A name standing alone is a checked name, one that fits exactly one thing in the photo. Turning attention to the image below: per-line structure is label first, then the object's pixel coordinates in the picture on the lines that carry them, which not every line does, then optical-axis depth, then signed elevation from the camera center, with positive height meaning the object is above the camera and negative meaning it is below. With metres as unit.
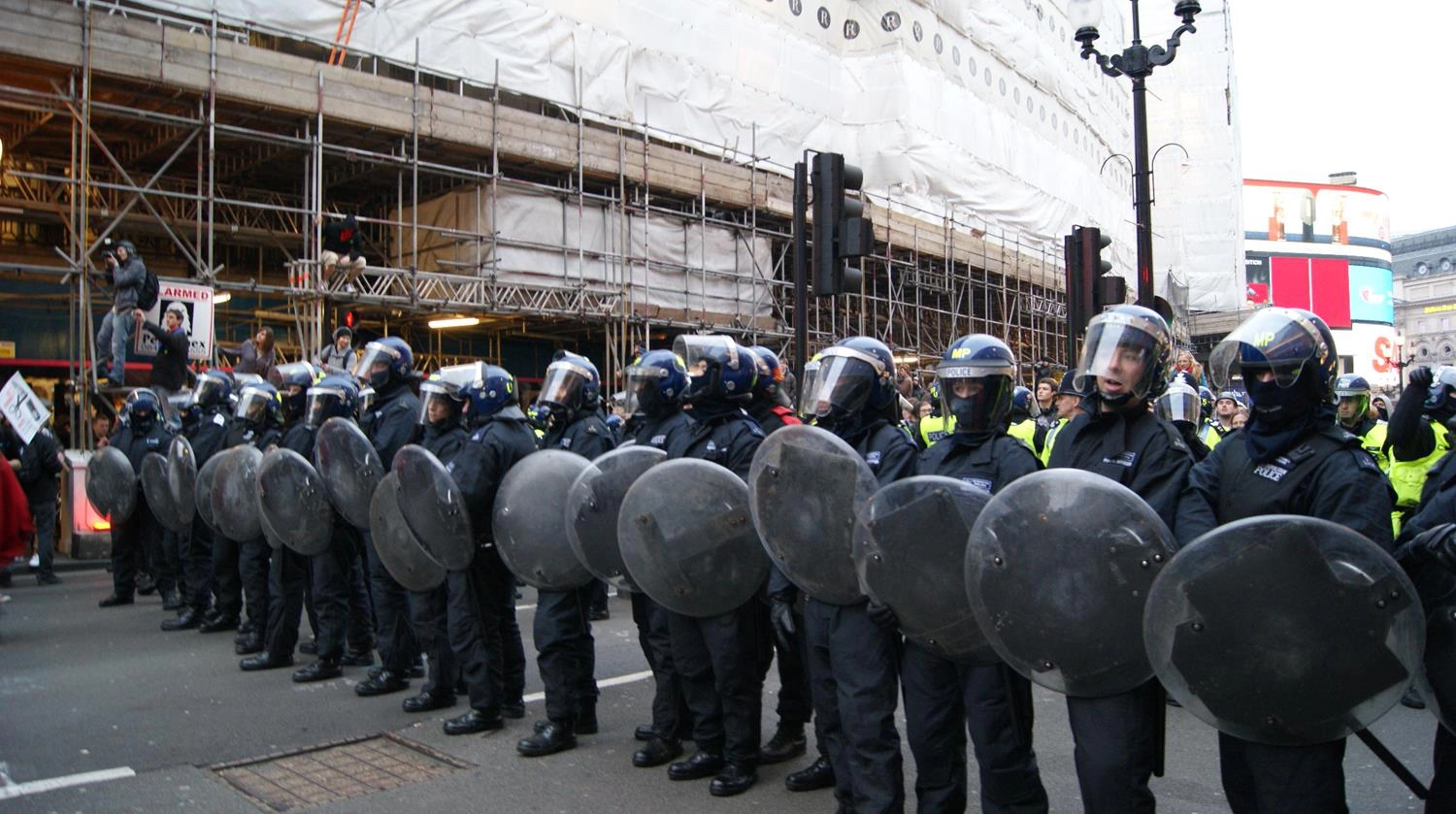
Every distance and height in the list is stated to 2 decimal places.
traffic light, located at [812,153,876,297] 8.03 +1.46
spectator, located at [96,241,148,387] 12.23 +1.49
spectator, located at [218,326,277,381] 12.40 +0.96
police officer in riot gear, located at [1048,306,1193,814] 3.42 -0.08
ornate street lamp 10.84 +3.09
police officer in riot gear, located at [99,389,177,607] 10.27 -0.70
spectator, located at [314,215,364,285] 13.87 +2.44
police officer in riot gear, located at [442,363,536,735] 5.97 -0.77
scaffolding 12.96 +3.69
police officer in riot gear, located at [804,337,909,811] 4.25 -0.80
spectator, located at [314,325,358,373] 12.20 +0.98
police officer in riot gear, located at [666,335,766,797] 5.15 -0.94
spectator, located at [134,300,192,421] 12.23 +0.98
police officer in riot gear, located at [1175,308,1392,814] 3.07 -0.13
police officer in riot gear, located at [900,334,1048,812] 3.90 -0.88
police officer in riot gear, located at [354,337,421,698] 6.87 +0.03
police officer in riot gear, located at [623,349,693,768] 5.54 -0.86
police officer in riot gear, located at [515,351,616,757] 5.67 -1.15
